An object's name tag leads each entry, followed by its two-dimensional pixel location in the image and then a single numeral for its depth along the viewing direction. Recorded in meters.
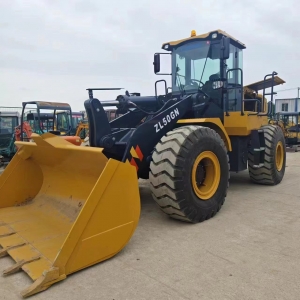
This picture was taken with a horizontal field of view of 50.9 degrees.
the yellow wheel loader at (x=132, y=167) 2.98
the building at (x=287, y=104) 27.69
